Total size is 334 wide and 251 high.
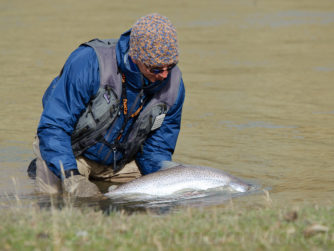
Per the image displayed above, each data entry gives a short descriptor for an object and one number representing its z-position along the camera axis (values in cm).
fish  1371
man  1308
